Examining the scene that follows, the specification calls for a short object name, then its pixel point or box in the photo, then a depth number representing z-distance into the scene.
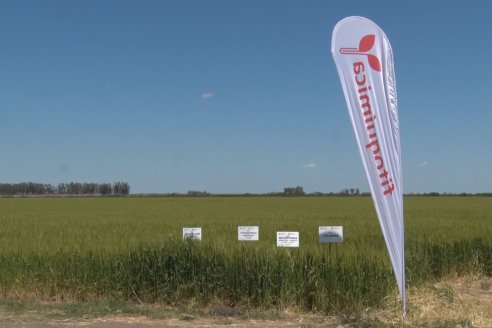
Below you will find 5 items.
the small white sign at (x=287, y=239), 9.64
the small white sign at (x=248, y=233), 10.13
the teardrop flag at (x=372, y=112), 7.36
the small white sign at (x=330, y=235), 9.79
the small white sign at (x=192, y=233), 10.17
